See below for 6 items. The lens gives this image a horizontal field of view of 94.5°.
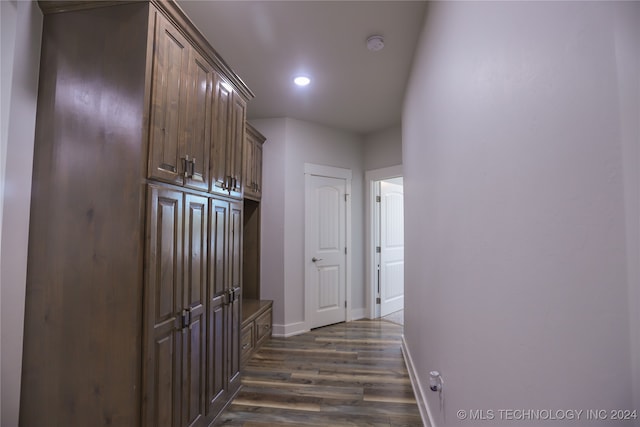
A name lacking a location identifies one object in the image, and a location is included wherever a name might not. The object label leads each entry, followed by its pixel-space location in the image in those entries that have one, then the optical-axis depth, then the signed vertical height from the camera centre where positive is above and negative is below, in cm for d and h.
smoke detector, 224 +148
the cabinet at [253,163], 334 +85
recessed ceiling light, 286 +152
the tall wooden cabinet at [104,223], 135 +6
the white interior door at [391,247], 454 -18
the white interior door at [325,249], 390 -18
